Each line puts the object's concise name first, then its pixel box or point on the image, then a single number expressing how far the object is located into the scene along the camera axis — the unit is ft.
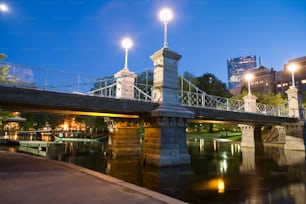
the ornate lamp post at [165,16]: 51.19
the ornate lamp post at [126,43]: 59.47
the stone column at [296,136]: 88.44
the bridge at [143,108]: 38.50
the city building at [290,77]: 291.99
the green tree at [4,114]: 79.77
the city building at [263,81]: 338.54
